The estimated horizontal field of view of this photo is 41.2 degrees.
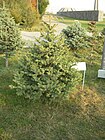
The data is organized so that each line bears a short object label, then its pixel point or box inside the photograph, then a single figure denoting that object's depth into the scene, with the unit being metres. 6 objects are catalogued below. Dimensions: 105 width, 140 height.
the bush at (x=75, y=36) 5.78
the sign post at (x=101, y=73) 4.02
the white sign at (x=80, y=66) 3.46
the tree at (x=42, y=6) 15.16
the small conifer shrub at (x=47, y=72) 2.91
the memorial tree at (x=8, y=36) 4.51
